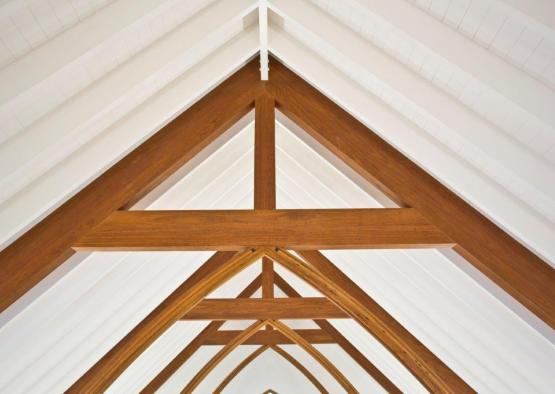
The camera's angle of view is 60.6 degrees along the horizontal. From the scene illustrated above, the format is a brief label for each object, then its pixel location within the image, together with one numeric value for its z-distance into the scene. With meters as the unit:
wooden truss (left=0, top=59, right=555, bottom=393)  2.89
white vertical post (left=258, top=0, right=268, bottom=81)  2.98
